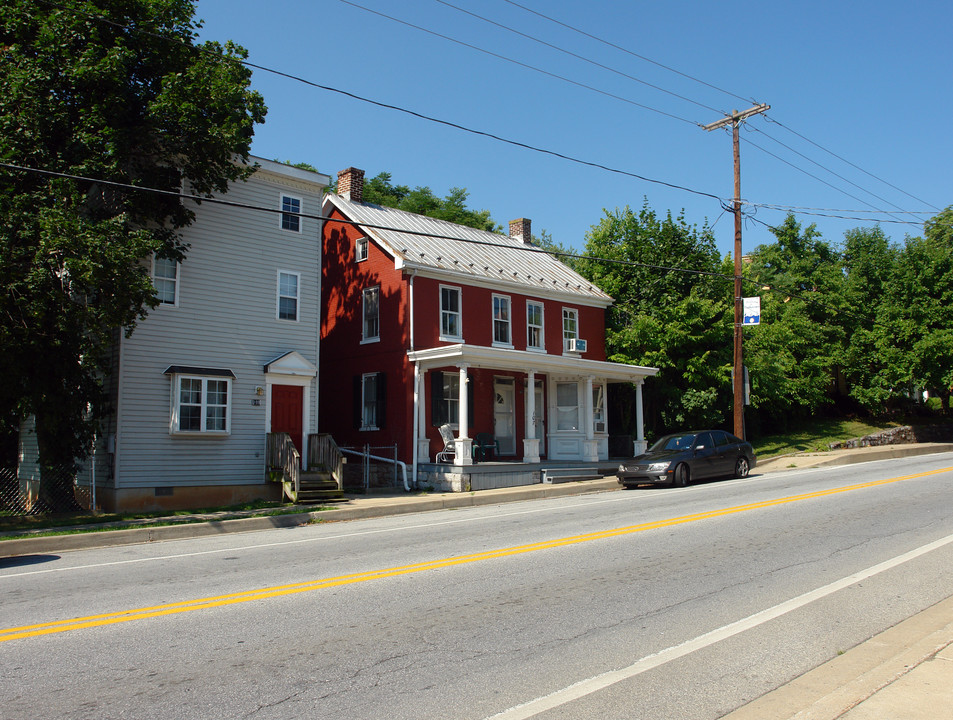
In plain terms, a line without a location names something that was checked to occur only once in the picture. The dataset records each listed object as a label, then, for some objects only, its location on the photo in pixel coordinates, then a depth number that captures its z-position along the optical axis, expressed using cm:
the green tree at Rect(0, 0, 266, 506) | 1472
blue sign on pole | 2525
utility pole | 2517
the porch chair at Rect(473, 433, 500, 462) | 2381
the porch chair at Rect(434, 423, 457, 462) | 2247
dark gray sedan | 1952
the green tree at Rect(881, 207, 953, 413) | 3509
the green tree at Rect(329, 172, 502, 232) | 4697
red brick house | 2255
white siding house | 1825
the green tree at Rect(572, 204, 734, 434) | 2902
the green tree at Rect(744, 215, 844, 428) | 3170
